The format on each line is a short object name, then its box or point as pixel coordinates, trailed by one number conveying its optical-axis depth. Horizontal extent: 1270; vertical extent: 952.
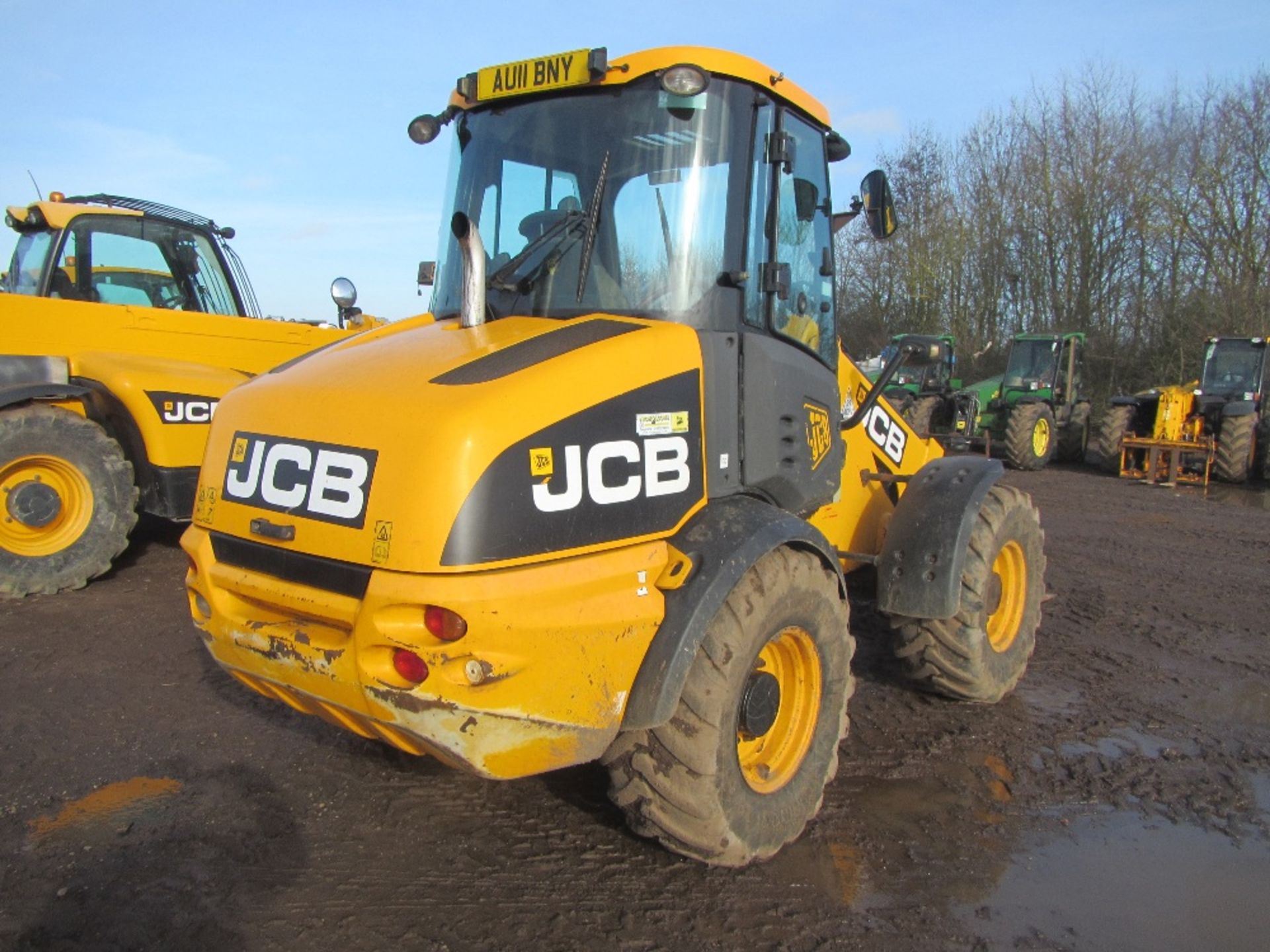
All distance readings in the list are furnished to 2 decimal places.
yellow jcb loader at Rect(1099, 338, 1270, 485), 14.23
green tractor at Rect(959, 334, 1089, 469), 17.33
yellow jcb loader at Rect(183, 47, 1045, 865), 2.44
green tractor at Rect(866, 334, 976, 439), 17.19
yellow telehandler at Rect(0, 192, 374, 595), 6.16
